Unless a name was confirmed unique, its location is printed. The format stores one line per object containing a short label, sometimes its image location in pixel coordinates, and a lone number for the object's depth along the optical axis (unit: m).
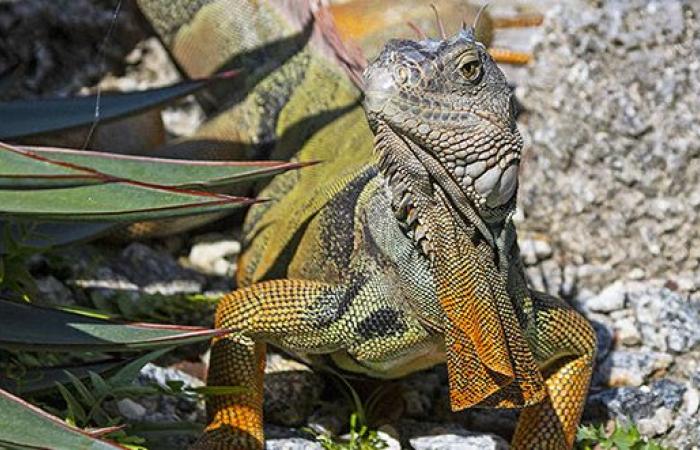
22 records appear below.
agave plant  6.65
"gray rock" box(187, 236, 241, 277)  11.27
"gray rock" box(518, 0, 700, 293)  11.34
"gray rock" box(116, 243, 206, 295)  10.73
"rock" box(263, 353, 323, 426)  9.34
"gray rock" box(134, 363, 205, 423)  9.17
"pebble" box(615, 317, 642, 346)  10.31
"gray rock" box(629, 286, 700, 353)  10.16
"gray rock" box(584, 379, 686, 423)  9.49
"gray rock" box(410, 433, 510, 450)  8.97
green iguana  7.07
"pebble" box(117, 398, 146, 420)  8.94
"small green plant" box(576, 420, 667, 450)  8.48
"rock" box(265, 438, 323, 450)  8.83
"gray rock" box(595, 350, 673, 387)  9.89
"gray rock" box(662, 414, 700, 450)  9.31
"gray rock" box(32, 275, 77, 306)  10.06
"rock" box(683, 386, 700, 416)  9.53
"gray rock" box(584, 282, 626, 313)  10.66
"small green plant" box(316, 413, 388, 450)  8.77
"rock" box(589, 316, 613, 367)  10.12
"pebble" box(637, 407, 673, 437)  9.36
